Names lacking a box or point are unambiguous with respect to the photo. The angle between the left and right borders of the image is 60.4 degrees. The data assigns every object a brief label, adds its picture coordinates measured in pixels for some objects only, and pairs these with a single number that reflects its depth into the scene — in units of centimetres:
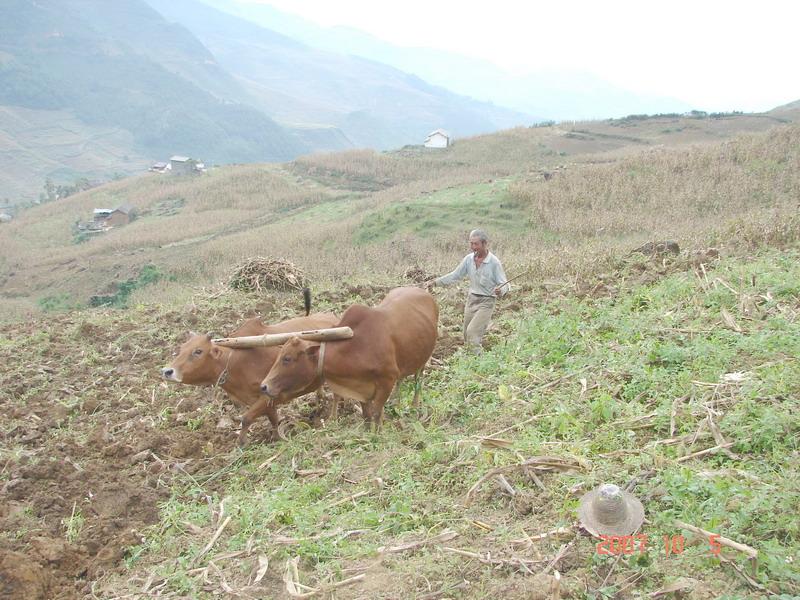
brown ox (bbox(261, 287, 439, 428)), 629
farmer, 813
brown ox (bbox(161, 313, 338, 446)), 675
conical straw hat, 383
